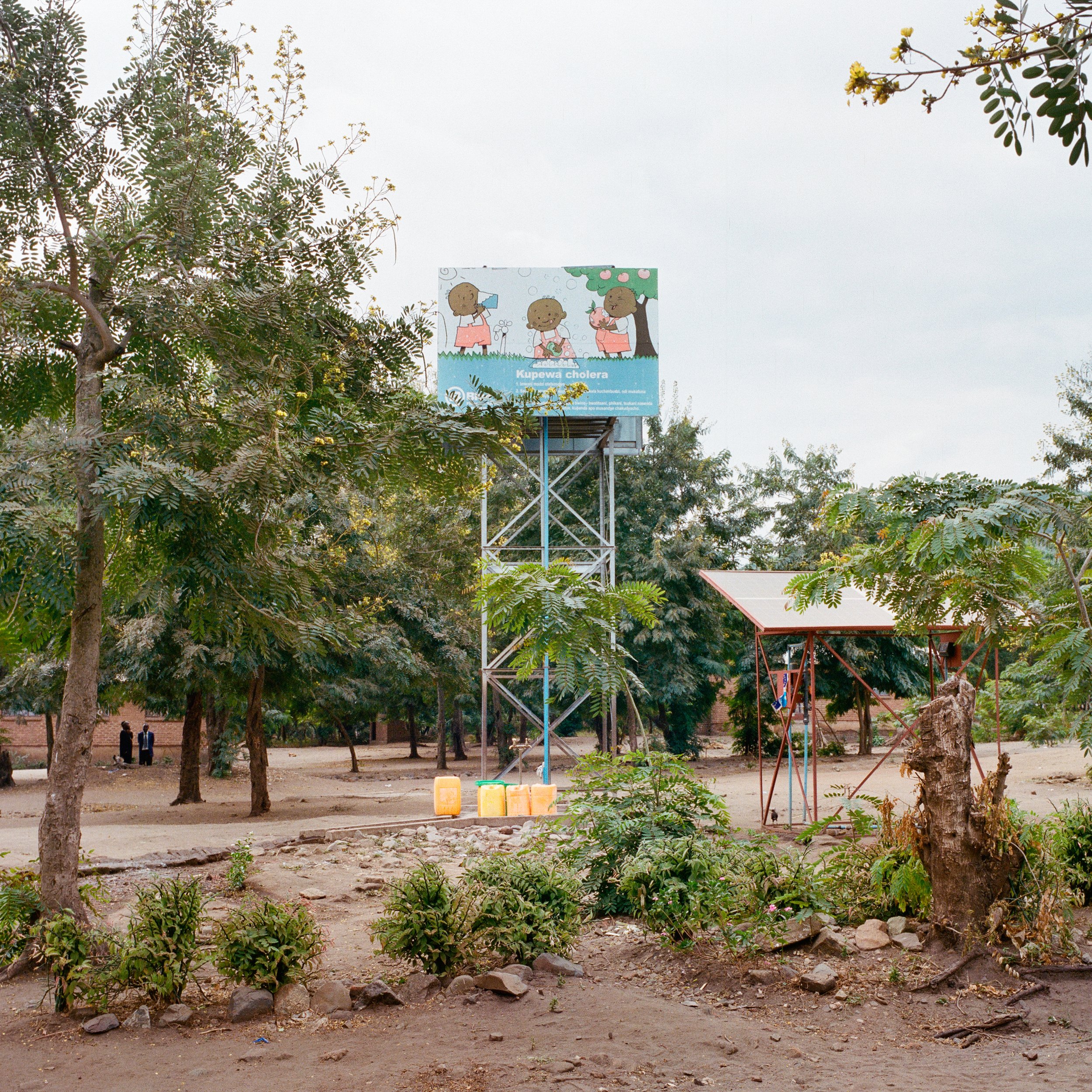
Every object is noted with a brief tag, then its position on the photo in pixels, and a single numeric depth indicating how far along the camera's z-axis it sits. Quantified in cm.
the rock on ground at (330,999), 514
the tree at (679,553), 2620
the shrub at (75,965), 516
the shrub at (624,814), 683
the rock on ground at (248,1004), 504
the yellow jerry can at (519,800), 1484
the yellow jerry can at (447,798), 1561
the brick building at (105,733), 3472
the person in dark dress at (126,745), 3125
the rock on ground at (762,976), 548
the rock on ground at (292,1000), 512
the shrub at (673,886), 604
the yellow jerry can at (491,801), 1471
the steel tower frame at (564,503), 1736
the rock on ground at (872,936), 602
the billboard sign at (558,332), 1842
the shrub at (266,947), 518
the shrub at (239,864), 773
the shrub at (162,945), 510
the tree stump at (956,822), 588
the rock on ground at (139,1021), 501
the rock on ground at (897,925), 618
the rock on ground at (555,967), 557
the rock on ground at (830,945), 589
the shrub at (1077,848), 708
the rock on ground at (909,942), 591
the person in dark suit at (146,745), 3053
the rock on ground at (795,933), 590
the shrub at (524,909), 550
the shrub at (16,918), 612
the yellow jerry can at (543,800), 1490
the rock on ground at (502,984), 511
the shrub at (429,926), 533
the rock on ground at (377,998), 515
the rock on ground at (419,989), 523
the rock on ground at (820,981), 533
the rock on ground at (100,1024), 495
